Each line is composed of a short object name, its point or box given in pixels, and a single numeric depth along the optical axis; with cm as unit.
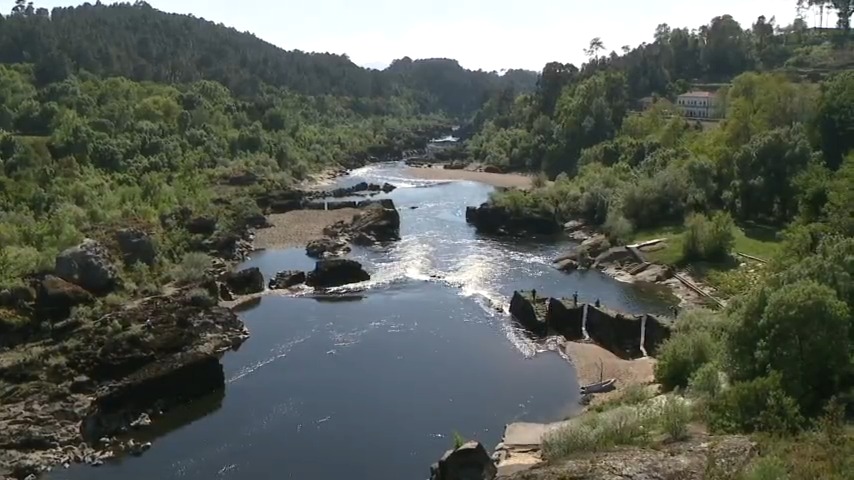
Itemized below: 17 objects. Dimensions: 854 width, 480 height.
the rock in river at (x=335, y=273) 5972
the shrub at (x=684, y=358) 3578
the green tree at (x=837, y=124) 6912
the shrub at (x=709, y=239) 6234
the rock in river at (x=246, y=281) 5786
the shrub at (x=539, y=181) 9766
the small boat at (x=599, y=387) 3997
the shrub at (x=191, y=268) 5766
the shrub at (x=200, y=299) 5047
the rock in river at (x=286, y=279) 5956
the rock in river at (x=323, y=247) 7093
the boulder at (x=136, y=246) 5809
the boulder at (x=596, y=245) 7012
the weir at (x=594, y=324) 4609
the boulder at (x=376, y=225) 7638
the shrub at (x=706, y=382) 2995
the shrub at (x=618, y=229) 7169
